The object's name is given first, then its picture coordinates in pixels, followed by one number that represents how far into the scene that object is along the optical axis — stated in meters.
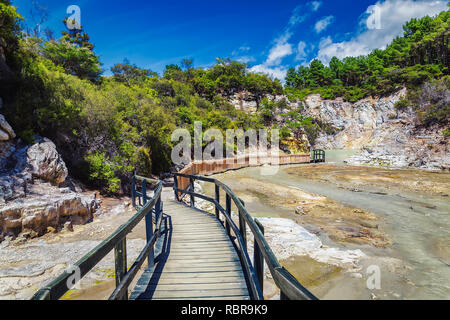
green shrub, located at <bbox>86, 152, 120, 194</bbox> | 10.47
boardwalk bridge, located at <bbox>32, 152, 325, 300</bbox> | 1.82
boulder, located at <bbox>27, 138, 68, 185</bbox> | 7.97
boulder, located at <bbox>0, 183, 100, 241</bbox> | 6.14
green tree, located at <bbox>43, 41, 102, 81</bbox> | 18.47
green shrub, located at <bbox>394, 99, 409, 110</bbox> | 35.12
